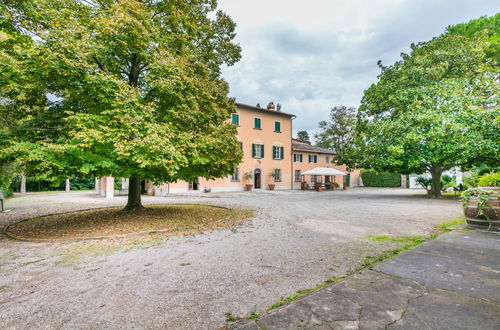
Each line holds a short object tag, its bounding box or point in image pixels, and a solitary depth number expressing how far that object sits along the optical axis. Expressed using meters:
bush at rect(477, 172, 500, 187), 5.57
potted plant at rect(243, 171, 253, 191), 22.75
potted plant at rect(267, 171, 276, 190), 24.17
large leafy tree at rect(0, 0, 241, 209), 5.32
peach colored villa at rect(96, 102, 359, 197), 22.28
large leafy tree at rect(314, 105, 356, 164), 41.06
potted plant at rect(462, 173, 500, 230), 5.25
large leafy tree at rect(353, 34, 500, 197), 10.59
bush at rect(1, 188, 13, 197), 16.50
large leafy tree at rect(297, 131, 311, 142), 64.09
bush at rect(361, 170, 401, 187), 31.38
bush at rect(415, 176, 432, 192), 17.34
